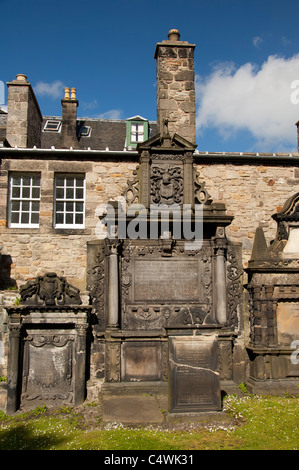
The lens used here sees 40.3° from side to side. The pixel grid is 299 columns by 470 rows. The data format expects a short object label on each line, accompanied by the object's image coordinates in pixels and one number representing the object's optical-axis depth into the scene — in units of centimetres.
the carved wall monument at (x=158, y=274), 832
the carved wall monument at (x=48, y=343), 745
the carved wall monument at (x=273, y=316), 840
